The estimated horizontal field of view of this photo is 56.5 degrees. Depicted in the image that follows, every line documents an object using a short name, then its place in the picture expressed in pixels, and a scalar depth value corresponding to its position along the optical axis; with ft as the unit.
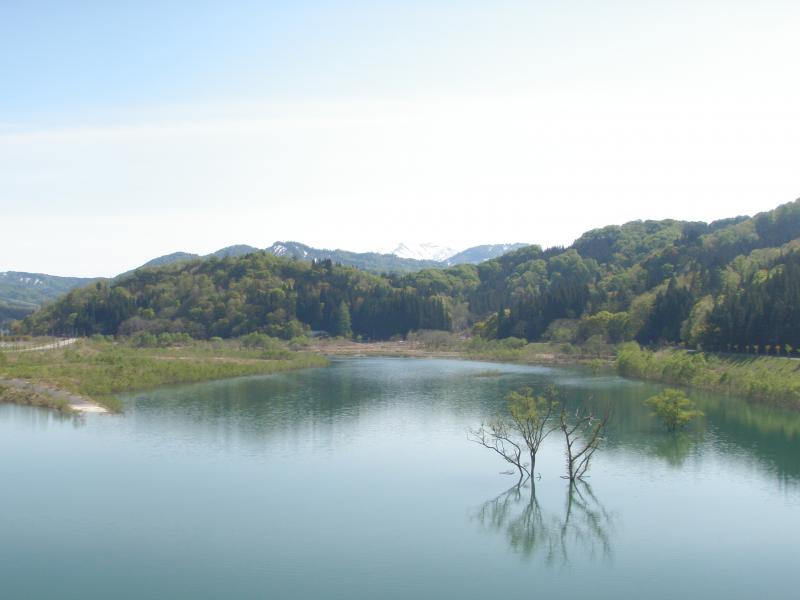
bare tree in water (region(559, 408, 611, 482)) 100.64
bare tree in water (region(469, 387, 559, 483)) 100.78
